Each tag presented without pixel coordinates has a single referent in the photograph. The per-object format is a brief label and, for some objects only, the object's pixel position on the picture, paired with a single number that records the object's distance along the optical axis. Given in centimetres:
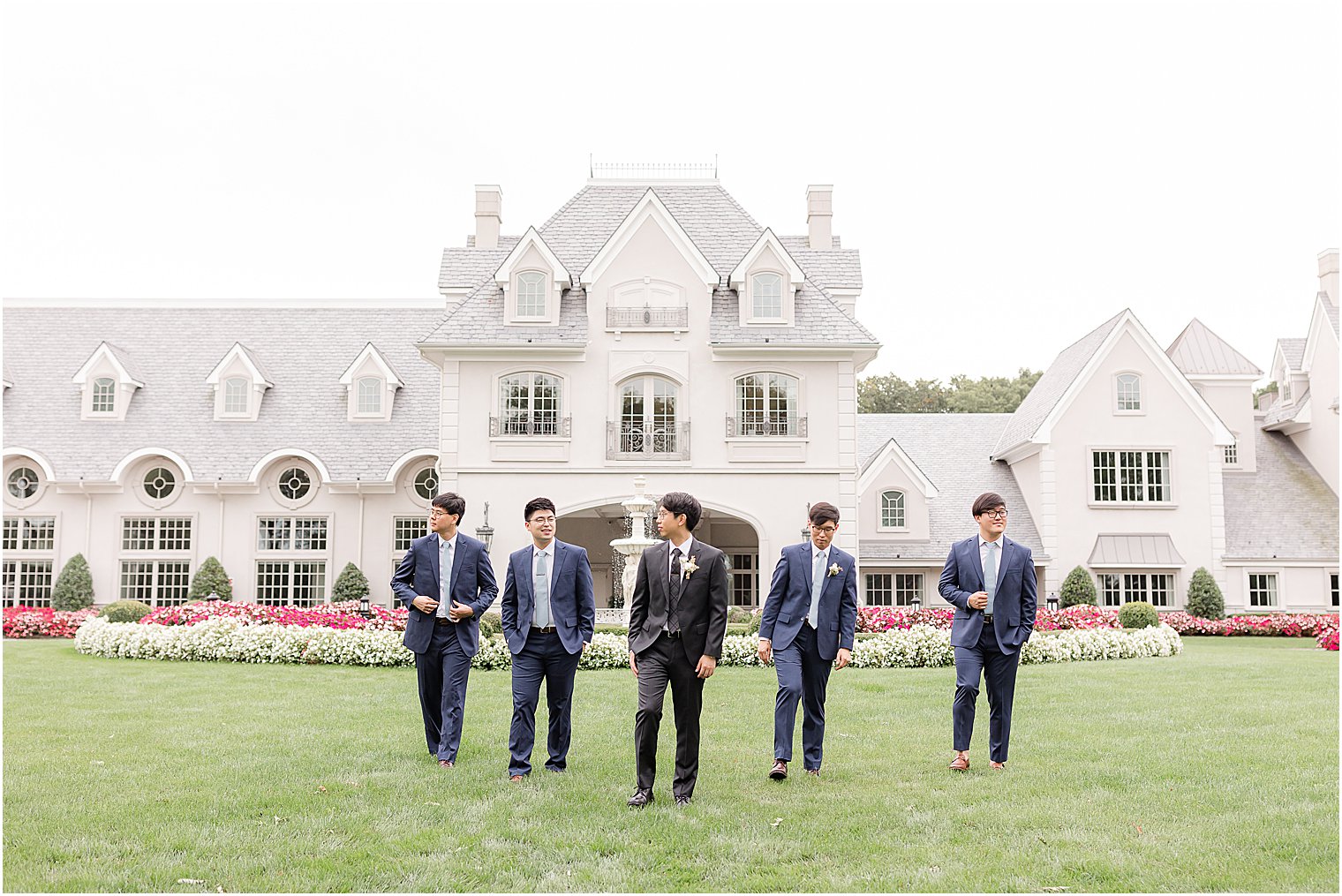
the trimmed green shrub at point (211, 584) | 2566
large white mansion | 2273
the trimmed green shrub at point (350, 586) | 2598
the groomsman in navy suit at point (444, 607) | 831
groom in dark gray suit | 710
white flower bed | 1678
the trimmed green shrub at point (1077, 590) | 2622
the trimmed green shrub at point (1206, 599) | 2614
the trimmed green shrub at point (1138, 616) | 2173
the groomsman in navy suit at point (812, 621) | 811
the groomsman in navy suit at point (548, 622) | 797
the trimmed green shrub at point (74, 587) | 2581
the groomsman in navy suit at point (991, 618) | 819
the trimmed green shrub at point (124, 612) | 2119
